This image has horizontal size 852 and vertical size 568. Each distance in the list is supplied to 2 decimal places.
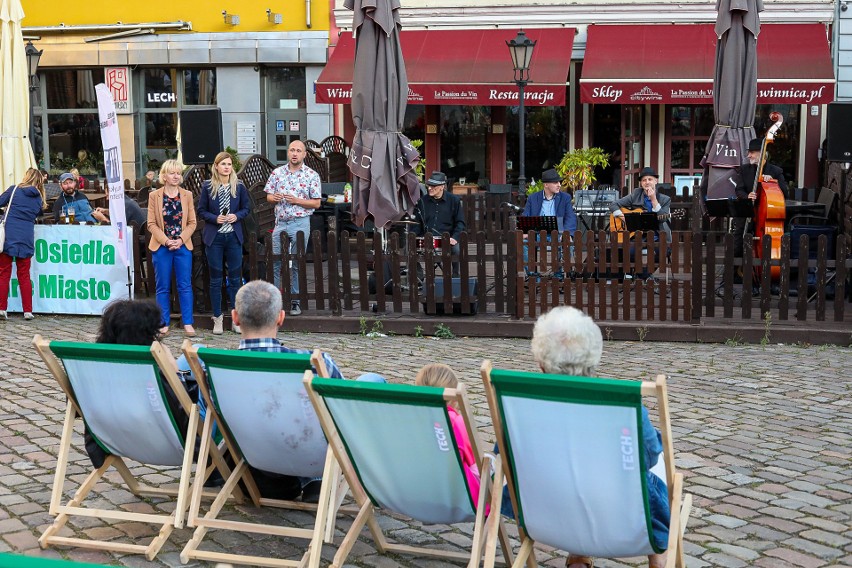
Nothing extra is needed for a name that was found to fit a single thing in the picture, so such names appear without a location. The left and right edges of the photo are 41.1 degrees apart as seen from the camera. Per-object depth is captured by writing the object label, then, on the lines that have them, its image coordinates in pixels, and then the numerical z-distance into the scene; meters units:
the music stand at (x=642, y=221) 11.95
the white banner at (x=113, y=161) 10.67
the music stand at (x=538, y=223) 11.73
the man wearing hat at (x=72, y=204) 13.14
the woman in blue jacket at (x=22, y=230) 11.88
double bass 11.51
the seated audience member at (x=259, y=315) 5.41
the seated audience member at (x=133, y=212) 12.91
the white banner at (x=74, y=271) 12.06
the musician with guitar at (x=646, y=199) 12.60
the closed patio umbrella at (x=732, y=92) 12.93
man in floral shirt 11.83
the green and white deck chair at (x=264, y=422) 4.86
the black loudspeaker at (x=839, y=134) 12.20
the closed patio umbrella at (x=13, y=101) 14.15
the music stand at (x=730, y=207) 12.08
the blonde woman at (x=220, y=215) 11.16
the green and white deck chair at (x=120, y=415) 5.11
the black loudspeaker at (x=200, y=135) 14.27
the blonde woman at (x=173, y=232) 10.91
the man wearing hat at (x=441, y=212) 12.03
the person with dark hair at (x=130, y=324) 5.44
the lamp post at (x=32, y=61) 19.89
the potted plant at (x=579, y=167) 18.31
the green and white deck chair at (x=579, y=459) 4.07
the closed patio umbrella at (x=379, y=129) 11.89
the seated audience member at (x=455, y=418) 4.73
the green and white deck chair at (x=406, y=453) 4.39
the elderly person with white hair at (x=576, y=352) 4.39
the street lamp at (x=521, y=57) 18.14
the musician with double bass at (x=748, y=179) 12.56
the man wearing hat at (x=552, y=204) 12.31
